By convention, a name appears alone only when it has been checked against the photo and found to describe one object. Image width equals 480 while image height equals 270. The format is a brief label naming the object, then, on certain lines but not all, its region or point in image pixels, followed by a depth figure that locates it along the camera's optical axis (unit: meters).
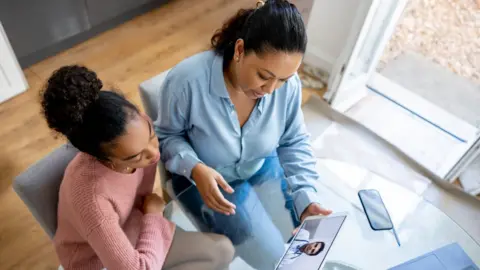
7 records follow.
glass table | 1.04
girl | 0.71
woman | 0.81
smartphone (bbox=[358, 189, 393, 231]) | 1.11
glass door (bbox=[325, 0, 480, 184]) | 1.70
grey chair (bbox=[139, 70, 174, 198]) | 0.99
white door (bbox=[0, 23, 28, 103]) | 1.71
